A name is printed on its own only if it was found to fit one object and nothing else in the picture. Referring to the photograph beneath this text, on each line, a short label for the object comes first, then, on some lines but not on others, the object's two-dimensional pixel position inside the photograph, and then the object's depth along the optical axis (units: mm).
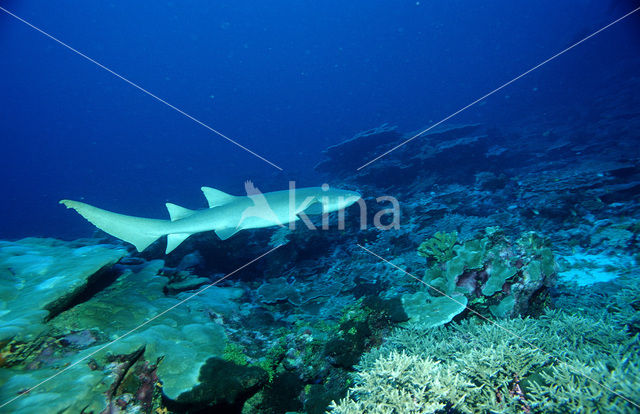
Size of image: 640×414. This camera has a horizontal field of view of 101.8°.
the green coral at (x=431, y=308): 3978
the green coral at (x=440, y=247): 5324
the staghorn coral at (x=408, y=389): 2496
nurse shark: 4430
